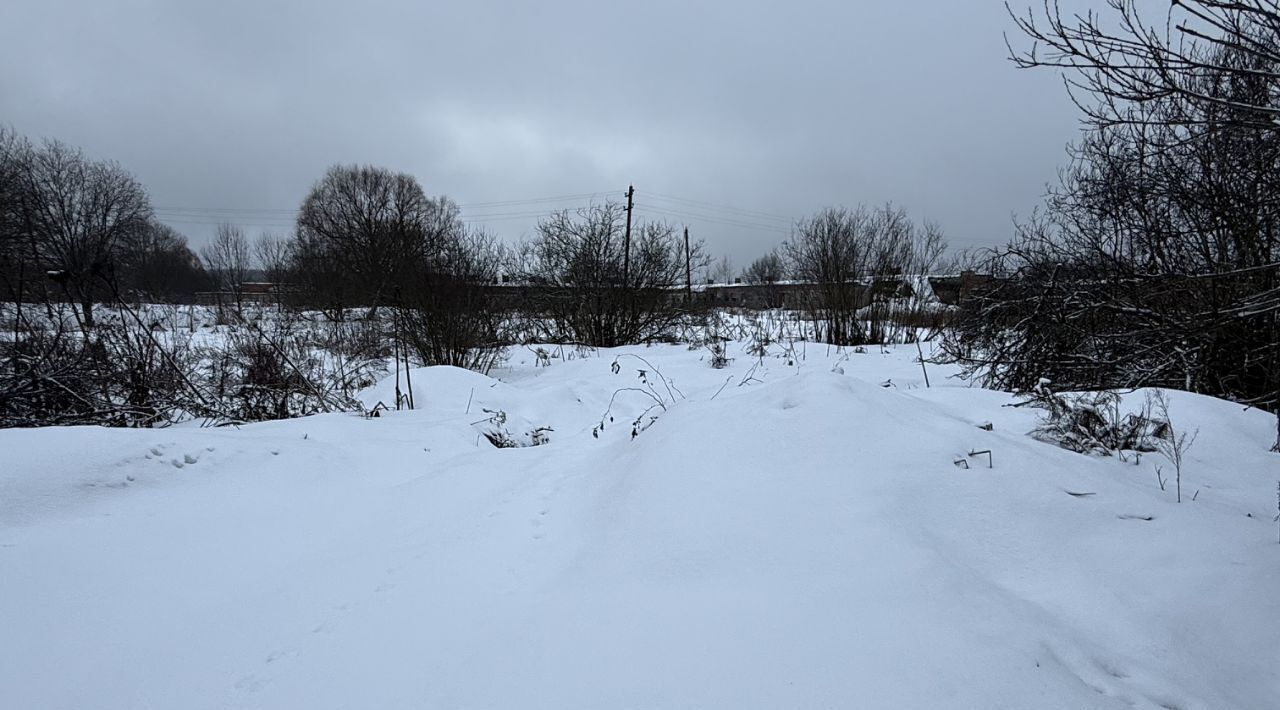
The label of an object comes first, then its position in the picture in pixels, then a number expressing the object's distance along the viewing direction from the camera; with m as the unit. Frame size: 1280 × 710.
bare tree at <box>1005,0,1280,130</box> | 1.56
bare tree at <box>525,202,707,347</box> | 11.20
